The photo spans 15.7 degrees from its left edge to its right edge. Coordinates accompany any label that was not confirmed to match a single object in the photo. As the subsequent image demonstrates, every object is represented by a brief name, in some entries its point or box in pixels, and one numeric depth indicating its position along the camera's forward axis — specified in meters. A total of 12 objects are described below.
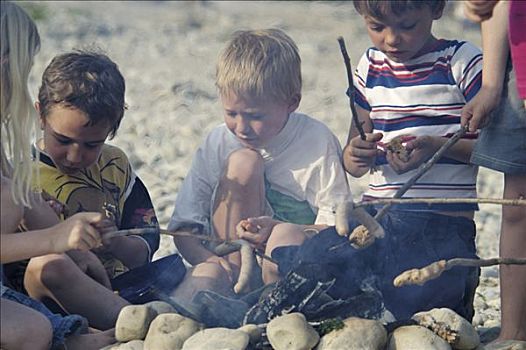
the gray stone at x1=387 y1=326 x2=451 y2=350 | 6.23
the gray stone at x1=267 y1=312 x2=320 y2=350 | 6.16
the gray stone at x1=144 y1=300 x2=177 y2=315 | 6.68
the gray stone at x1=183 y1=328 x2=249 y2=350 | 6.16
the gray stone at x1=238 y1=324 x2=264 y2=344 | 6.30
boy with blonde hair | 7.58
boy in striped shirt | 7.26
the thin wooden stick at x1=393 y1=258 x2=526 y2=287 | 6.11
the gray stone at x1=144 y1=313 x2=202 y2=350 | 6.34
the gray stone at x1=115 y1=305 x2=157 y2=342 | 6.50
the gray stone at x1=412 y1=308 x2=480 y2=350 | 6.39
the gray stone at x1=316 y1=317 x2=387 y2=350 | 6.19
